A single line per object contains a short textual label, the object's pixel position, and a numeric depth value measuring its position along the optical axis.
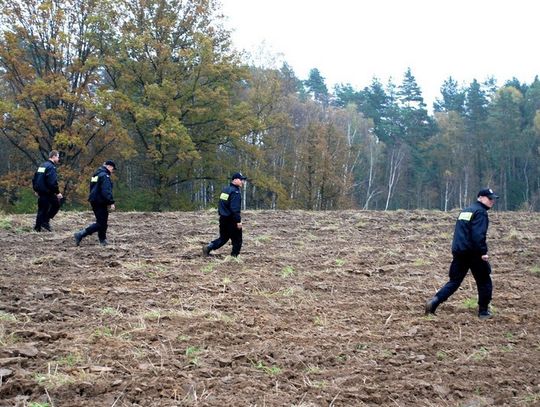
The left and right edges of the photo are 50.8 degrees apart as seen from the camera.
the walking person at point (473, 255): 7.29
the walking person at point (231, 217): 10.32
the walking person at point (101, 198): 10.83
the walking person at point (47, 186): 11.98
